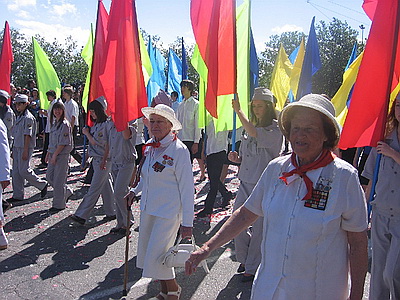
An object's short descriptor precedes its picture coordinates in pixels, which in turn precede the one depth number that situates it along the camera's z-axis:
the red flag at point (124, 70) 5.75
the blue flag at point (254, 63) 6.59
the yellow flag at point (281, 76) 9.16
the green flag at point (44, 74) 10.41
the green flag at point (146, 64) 8.70
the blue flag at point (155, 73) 11.58
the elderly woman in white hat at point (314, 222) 2.31
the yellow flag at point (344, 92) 6.60
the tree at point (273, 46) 43.97
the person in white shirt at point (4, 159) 5.30
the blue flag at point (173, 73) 14.19
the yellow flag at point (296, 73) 9.41
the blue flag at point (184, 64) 12.92
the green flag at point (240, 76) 5.62
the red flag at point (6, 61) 9.28
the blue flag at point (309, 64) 7.64
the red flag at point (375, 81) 3.90
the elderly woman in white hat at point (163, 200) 4.16
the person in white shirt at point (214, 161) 7.52
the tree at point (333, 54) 37.97
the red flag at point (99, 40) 6.72
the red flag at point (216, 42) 5.16
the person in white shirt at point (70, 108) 11.75
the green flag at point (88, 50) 10.98
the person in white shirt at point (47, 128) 11.62
